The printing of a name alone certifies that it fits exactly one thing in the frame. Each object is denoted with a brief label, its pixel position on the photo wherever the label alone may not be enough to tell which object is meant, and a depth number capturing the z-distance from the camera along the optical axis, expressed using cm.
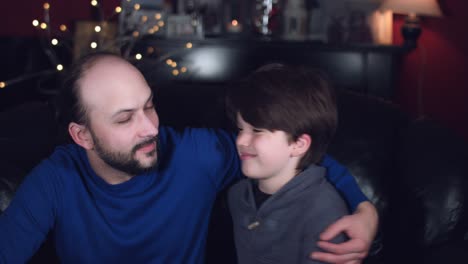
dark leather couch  151
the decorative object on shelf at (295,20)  310
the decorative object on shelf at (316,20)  320
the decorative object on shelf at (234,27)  319
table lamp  291
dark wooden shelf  297
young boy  128
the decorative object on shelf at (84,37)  286
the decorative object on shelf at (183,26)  309
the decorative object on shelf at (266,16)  320
